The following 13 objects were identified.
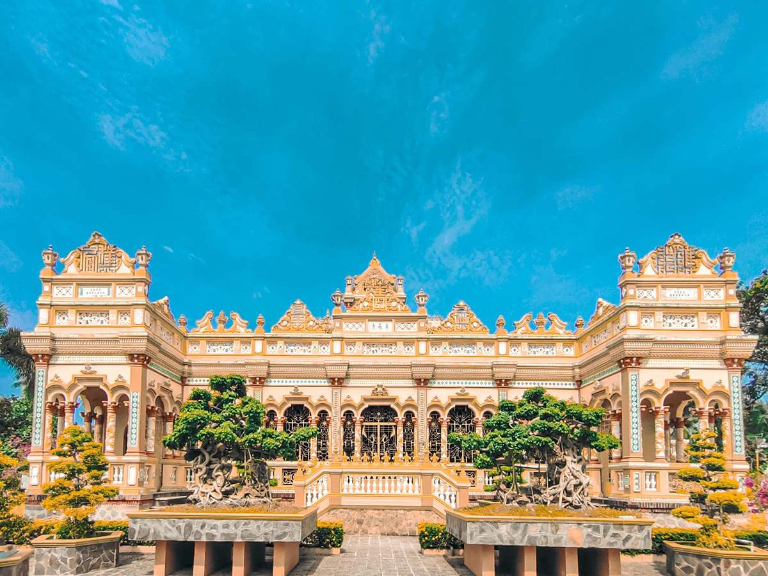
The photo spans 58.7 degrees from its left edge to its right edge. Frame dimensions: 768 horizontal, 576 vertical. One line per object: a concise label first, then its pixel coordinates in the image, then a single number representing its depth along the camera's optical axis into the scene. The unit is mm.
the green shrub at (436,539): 14734
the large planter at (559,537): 11664
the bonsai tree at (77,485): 13422
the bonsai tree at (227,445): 13609
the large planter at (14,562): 11398
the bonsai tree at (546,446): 13477
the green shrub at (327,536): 14719
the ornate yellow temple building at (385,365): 18562
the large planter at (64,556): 12727
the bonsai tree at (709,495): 13156
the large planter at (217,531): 11852
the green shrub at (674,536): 14859
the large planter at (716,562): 12430
